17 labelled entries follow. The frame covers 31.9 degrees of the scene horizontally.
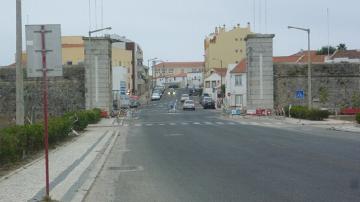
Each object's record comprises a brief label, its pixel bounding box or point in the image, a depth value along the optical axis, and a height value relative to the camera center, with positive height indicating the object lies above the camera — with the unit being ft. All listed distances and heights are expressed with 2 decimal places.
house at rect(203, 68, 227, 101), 446.89 +9.66
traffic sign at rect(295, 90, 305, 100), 174.40 -0.16
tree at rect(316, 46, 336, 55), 446.73 +30.96
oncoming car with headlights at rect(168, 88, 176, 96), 550.77 +2.26
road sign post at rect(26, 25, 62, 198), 36.73 +2.78
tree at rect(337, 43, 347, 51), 454.19 +34.22
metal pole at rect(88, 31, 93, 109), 181.37 +3.13
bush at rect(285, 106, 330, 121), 159.94 -5.26
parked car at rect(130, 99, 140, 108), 325.99 -4.56
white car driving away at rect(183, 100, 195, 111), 295.69 -5.45
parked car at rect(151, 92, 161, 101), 455.22 -0.99
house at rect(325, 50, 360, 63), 330.03 +19.96
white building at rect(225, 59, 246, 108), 318.04 +4.09
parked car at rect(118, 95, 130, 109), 257.83 -3.16
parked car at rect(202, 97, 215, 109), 319.82 -4.96
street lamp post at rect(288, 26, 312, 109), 166.09 +3.93
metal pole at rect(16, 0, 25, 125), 69.72 +2.56
